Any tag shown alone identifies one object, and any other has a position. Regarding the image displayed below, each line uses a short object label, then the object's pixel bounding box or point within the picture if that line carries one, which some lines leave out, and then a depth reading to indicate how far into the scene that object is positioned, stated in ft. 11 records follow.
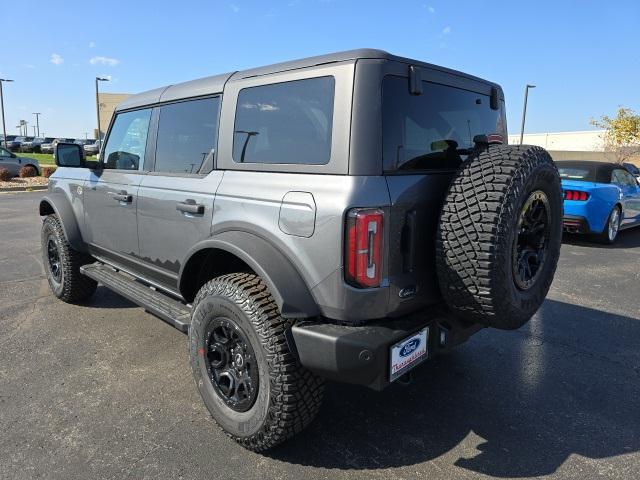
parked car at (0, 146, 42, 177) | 64.54
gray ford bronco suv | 7.04
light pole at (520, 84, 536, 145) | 91.50
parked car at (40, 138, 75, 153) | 144.40
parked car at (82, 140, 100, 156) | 126.93
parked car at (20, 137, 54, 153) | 141.90
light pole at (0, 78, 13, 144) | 131.13
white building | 197.58
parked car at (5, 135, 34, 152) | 136.26
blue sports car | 26.37
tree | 115.03
